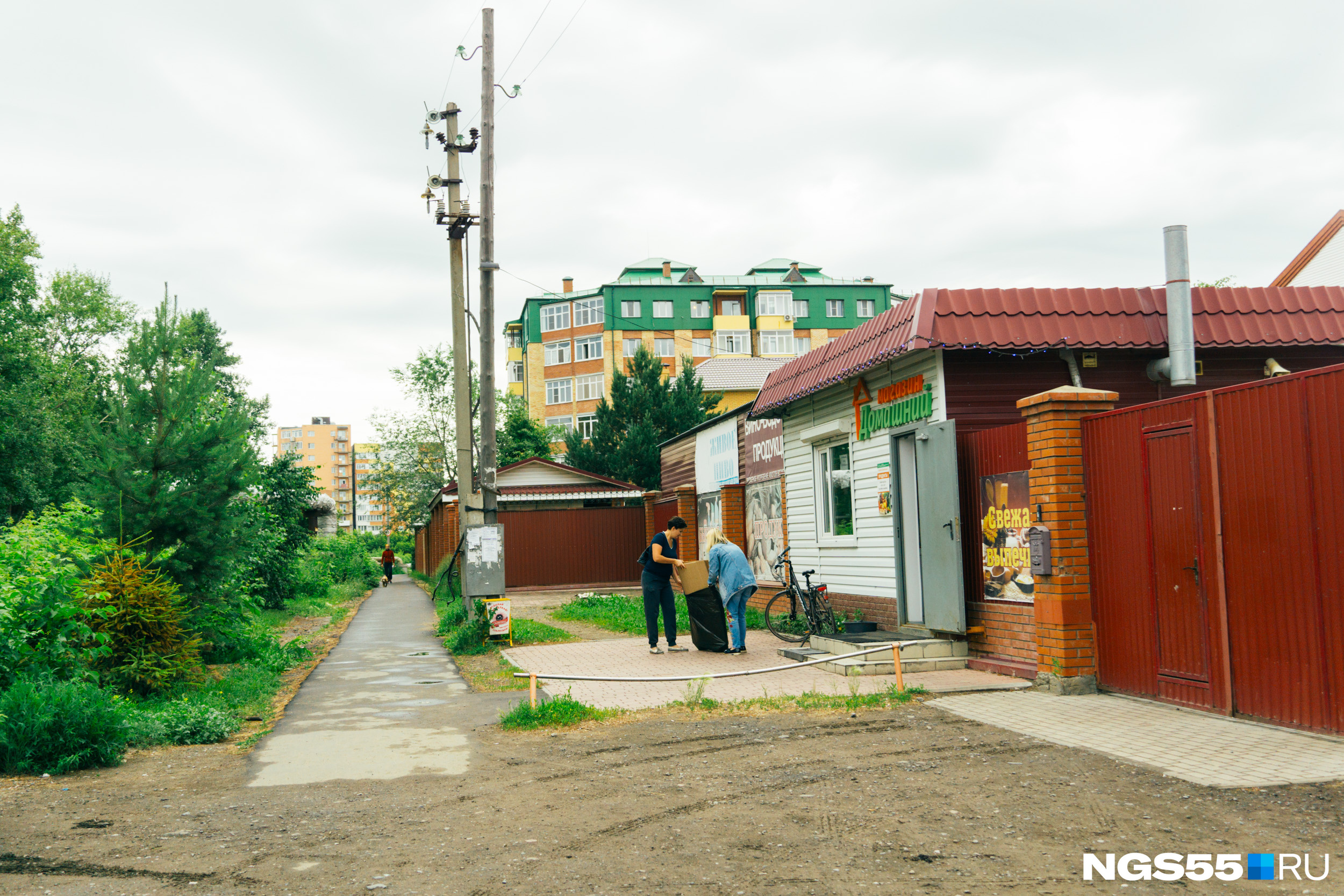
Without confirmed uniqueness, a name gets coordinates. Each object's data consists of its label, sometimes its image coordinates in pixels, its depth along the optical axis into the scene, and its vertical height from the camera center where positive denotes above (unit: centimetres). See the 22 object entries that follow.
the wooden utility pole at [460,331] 1595 +308
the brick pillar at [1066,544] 850 -39
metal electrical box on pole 1470 -61
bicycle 1253 -137
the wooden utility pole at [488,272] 1478 +374
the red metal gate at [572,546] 2762 -80
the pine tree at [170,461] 1106 +79
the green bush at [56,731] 708 -139
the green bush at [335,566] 2925 -143
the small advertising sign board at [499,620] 1418 -140
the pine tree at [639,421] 3966 +375
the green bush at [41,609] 789 -59
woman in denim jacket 1210 -84
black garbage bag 1244 -132
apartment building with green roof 6712 +1295
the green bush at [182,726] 812 -159
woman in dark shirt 1234 -80
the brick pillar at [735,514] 1878 -6
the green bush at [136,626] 941 -88
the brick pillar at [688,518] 2208 -12
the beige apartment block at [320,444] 19250 +1569
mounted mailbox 866 -44
